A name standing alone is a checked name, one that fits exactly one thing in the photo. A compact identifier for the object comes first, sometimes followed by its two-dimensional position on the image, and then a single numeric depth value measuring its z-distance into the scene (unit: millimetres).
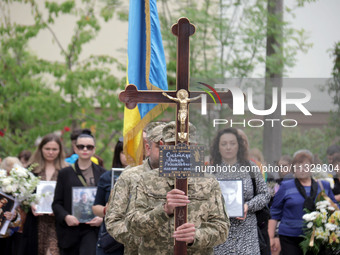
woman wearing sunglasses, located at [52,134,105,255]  16444
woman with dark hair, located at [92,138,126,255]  14551
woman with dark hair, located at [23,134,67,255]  18338
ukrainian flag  12876
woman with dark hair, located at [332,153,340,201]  15547
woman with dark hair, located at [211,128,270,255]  13174
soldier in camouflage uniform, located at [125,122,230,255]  9475
